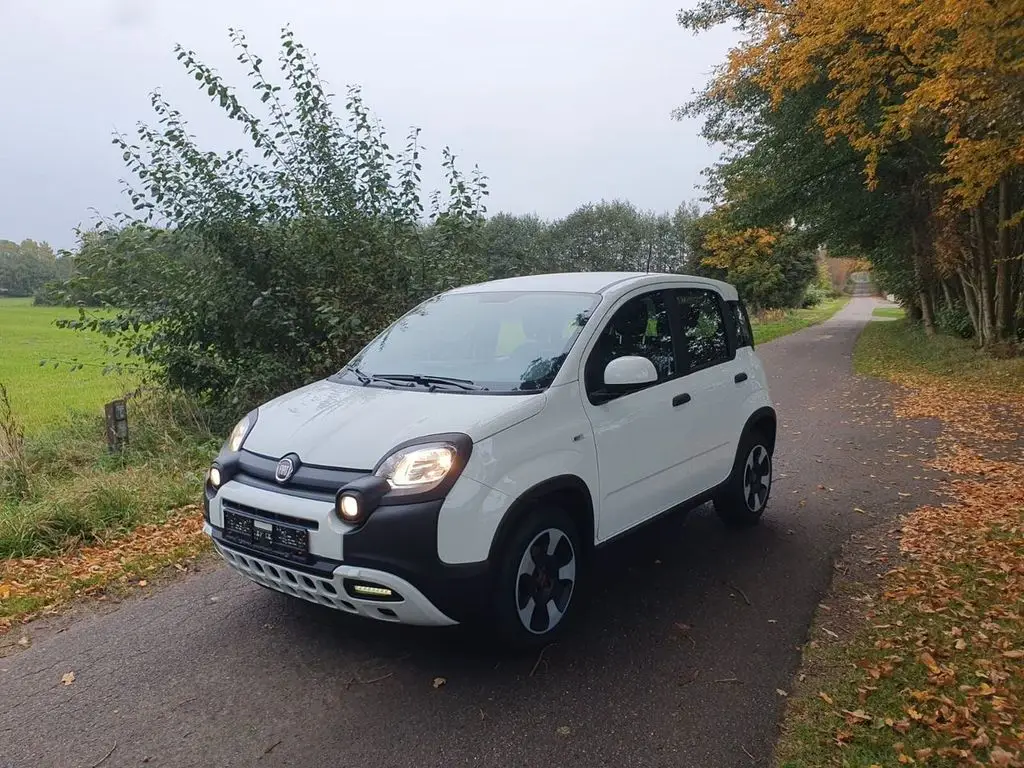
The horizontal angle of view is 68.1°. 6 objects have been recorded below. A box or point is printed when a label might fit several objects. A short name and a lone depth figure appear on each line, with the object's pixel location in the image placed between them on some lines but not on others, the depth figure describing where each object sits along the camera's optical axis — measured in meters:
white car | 3.32
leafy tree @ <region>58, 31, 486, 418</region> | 8.80
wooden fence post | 8.39
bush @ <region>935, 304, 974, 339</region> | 20.97
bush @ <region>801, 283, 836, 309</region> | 59.00
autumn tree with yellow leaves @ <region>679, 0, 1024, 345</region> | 8.92
